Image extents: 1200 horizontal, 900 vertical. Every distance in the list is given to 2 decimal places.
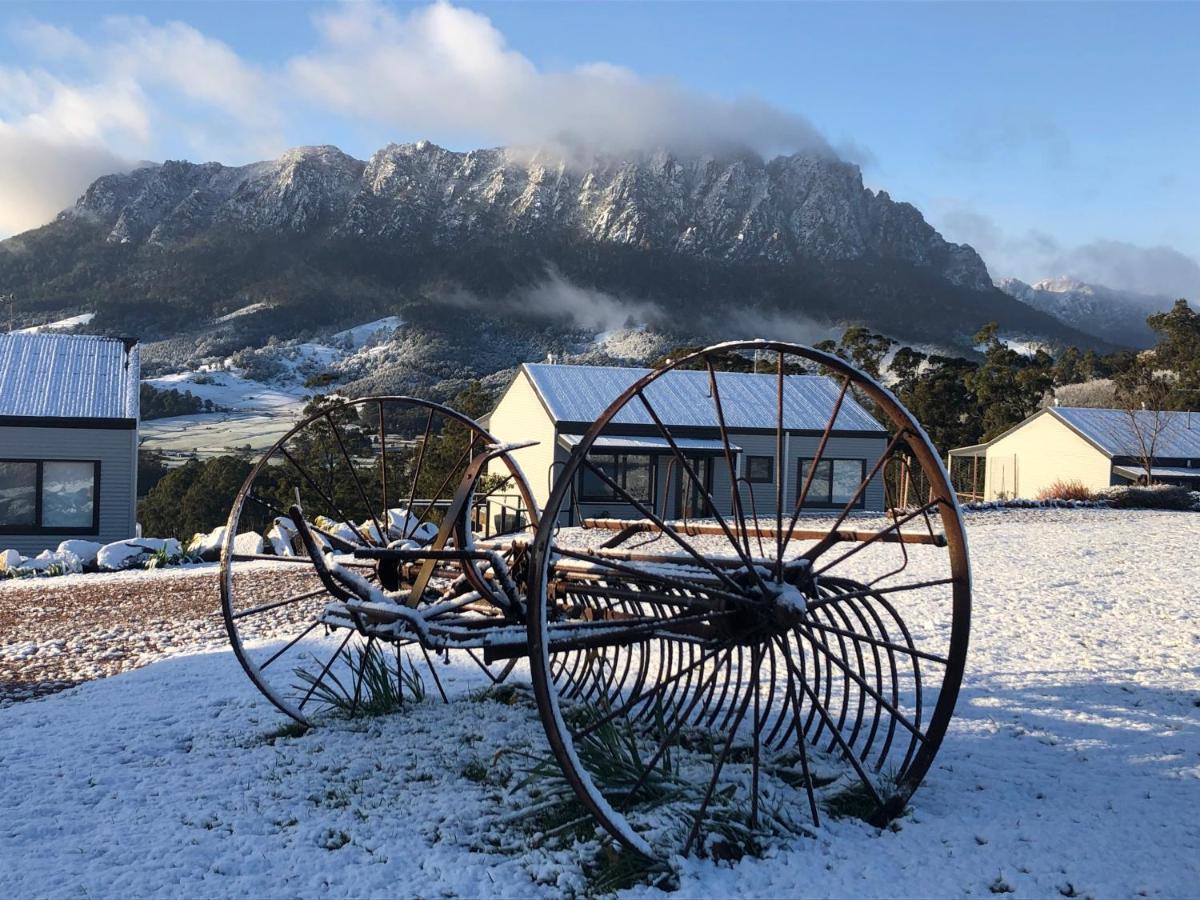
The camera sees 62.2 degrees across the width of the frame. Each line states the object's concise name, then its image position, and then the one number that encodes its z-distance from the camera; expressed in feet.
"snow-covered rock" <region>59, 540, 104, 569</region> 50.87
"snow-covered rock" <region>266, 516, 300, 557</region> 49.00
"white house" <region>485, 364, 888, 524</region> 79.61
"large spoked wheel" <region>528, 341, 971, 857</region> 12.36
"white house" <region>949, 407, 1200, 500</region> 94.12
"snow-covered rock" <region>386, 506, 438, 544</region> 20.25
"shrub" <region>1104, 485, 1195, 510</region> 69.87
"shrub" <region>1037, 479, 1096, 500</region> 74.28
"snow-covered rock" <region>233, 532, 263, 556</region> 50.33
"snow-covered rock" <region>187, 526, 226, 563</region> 52.13
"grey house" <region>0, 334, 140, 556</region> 58.85
